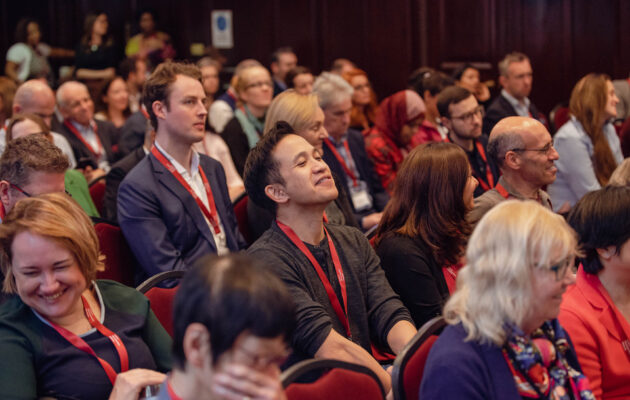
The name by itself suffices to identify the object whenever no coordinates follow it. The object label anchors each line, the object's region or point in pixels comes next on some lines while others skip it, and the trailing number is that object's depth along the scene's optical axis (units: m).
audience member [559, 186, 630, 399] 2.22
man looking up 2.46
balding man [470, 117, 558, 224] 3.61
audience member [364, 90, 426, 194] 5.38
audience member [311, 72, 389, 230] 4.84
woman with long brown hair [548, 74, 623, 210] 4.86
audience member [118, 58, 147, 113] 8.52
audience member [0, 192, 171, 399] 2.06
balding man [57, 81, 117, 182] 5.94
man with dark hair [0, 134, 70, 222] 3.04
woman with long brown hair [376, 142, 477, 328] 2.82
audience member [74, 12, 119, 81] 10.63
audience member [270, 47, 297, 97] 8.38
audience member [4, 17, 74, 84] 10.41
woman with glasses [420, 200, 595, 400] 1.79
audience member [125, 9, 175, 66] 10.59
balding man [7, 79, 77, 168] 5.25
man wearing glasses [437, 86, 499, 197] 4.67
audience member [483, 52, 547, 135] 6.40
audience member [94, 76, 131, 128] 7.34
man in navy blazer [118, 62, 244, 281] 3.41
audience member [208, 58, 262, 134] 6.84
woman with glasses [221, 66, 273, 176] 5.62
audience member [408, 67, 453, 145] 5.61
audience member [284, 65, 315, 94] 6.88
